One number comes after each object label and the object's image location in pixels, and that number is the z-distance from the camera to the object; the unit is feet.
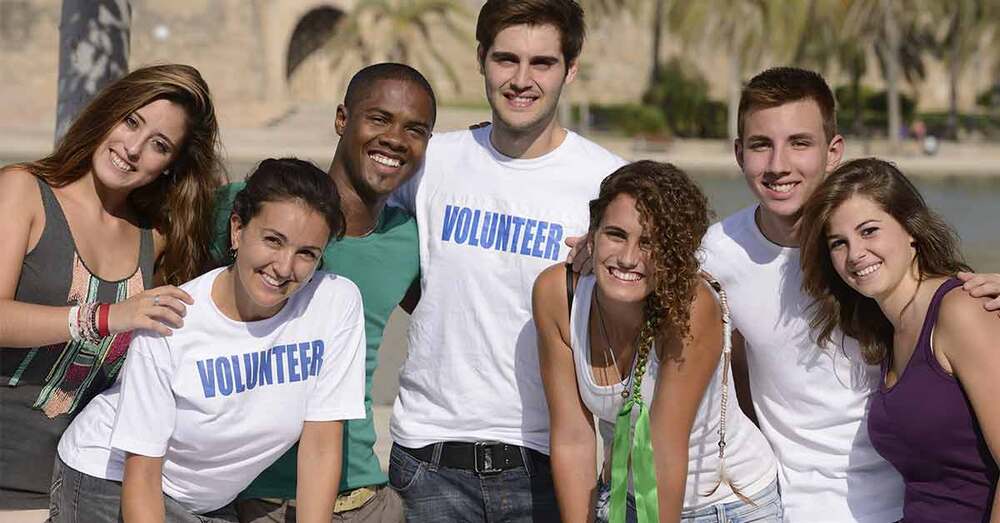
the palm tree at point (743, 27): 103.14
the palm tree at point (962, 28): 109.60
